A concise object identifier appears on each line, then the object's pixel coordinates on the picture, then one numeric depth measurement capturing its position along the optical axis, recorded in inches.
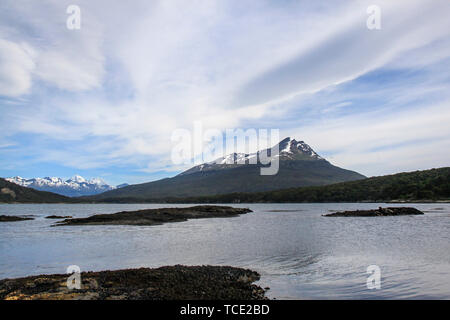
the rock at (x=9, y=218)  3622.0
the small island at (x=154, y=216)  3218.5
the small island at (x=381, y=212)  3791.8
